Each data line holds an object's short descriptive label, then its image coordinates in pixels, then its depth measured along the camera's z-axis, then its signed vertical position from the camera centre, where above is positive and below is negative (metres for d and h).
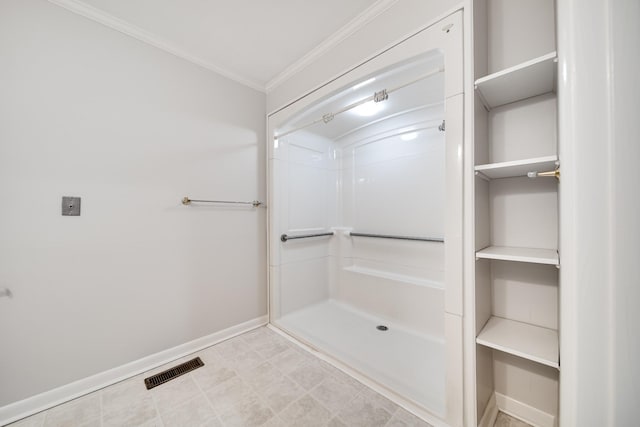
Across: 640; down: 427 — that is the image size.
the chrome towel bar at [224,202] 1.88 +0.12
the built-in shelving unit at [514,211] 1.11 +0.02
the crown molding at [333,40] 1.48 +1.32
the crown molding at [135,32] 1.46 +1.30
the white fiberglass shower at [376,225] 1.41 -0.10
